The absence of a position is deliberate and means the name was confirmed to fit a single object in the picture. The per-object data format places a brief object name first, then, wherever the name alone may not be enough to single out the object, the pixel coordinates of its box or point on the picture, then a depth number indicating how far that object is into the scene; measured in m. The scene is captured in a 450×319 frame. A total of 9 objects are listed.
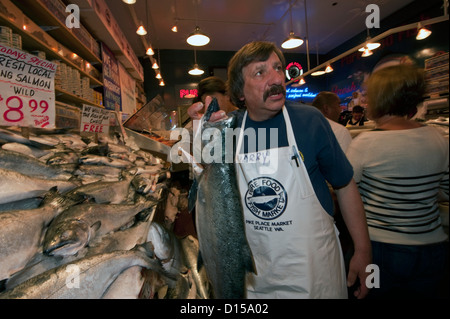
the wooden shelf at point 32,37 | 2.78
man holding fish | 1.32
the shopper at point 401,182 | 0.96
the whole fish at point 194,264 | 1.57
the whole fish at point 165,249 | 1.45
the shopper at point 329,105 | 3.40
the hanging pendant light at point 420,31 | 3.63
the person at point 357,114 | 6.44
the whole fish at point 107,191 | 1.65
